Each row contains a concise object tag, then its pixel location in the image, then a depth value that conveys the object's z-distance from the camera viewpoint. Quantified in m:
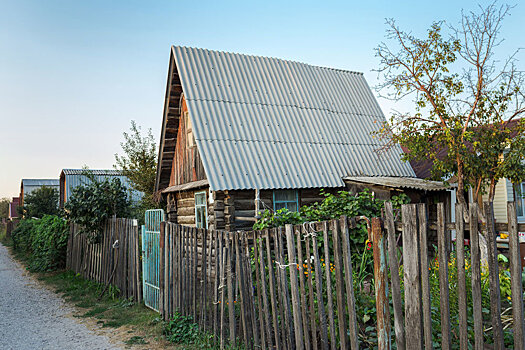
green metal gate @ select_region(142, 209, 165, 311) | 8.82
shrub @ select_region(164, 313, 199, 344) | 6.76
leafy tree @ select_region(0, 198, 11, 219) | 66.78
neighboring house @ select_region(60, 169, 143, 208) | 36.75
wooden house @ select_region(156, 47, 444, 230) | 11.54
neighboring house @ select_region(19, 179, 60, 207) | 51.85
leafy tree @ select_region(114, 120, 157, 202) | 21.81
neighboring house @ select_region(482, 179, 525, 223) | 18.44
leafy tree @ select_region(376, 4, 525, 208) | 10.11
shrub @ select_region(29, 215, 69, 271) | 15.74
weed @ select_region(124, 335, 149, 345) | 6.93
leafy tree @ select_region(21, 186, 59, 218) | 35.00
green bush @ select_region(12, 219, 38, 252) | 22.22
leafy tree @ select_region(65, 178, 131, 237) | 11.55
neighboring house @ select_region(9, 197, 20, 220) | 62.11
